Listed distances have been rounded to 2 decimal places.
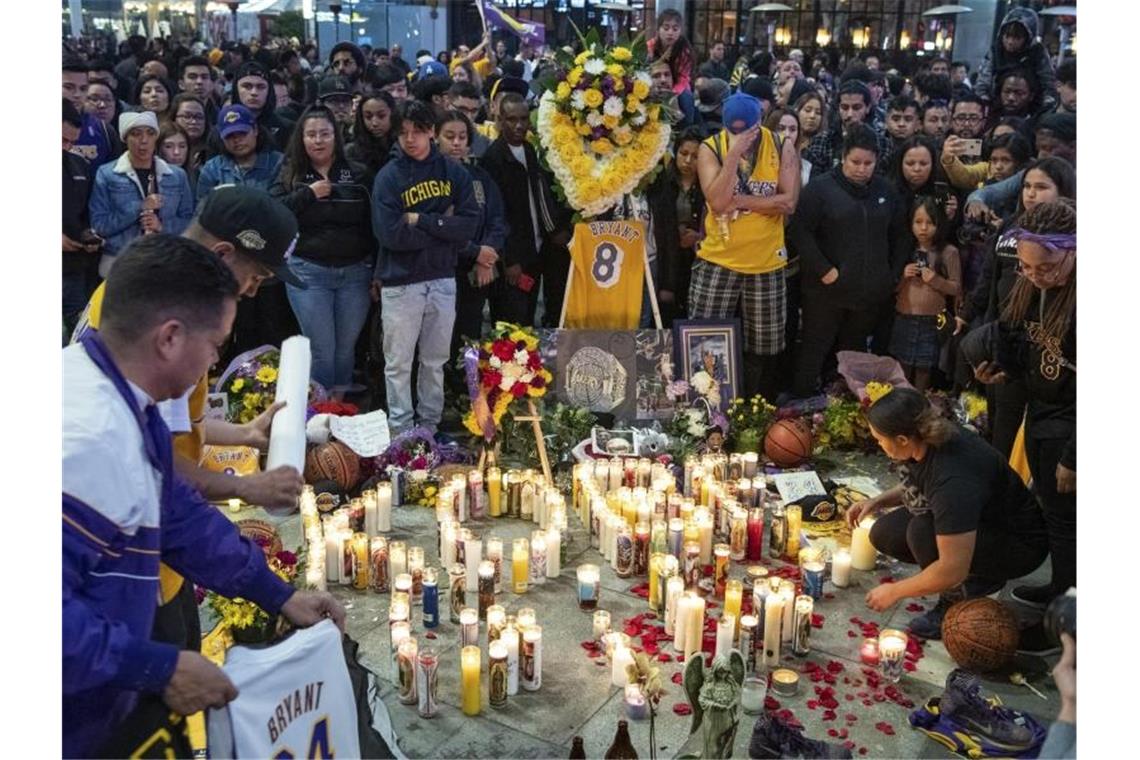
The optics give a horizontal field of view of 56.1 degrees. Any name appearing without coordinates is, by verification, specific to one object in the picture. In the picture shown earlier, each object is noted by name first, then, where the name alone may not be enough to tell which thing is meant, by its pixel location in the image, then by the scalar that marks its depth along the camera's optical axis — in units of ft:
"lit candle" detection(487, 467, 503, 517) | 17.60
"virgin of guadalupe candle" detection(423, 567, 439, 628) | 14.02
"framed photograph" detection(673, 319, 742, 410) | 21.11
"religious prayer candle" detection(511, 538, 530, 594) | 14.98
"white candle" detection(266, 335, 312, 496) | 10.09
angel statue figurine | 10.82
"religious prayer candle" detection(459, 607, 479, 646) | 12.96
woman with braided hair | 13.10
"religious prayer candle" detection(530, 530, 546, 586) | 15.29
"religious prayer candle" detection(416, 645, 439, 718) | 11.98
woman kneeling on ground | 12.82
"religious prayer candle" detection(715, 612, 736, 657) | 12.86
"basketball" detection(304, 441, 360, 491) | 17.66
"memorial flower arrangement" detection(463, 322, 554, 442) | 18.01
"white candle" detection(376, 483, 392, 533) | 16.62
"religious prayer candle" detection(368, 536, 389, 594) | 14.93
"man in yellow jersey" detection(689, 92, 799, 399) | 19.92
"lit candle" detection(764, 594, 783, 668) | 13.17
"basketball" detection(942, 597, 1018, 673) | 12.78
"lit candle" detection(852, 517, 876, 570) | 15.67
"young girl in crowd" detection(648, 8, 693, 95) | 30.27
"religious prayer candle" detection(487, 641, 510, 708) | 12.30
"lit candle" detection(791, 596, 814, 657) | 13.46
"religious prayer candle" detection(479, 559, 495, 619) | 14.11
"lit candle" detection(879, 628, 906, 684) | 12.86
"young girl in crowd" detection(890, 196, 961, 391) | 20.70
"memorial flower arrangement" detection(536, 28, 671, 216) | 19.89
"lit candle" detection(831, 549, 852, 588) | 15.29
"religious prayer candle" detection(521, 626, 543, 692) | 12.59
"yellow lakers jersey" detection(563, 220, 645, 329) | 21.29
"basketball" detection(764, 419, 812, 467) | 19.42
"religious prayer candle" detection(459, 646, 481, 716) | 12.10
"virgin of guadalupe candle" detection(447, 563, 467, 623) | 14.16
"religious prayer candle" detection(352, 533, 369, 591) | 15.02
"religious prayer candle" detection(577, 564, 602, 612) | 14.57
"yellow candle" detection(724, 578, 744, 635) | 13.50
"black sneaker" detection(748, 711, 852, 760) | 10.98
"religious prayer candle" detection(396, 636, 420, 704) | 12.32
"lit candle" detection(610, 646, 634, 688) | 12.62
